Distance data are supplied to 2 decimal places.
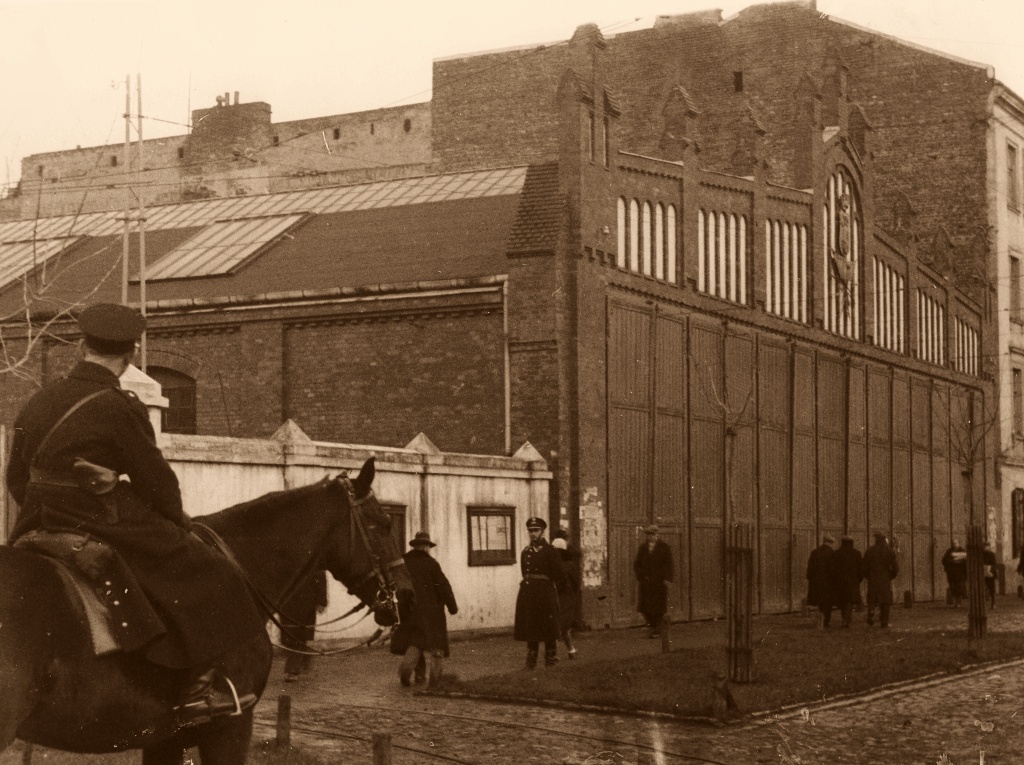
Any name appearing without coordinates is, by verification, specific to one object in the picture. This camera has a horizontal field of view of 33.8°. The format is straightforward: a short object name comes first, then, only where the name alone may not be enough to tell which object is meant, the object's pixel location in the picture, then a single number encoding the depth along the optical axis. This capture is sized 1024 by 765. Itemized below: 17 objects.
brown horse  6.79
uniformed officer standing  19.77
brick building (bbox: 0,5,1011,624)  28.19
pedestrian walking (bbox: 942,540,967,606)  35.97
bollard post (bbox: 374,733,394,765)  9.70
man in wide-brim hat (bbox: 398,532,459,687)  17.23
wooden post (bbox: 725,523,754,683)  16.59
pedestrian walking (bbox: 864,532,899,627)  28.58
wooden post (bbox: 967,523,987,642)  21.50
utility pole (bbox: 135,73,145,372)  28.69
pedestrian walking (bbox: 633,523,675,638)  25.84
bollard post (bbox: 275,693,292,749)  11.62
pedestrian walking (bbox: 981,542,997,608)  36.56
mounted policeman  7.21
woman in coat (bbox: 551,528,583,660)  21.06
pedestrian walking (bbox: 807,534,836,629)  28.42
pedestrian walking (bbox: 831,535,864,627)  28.34
